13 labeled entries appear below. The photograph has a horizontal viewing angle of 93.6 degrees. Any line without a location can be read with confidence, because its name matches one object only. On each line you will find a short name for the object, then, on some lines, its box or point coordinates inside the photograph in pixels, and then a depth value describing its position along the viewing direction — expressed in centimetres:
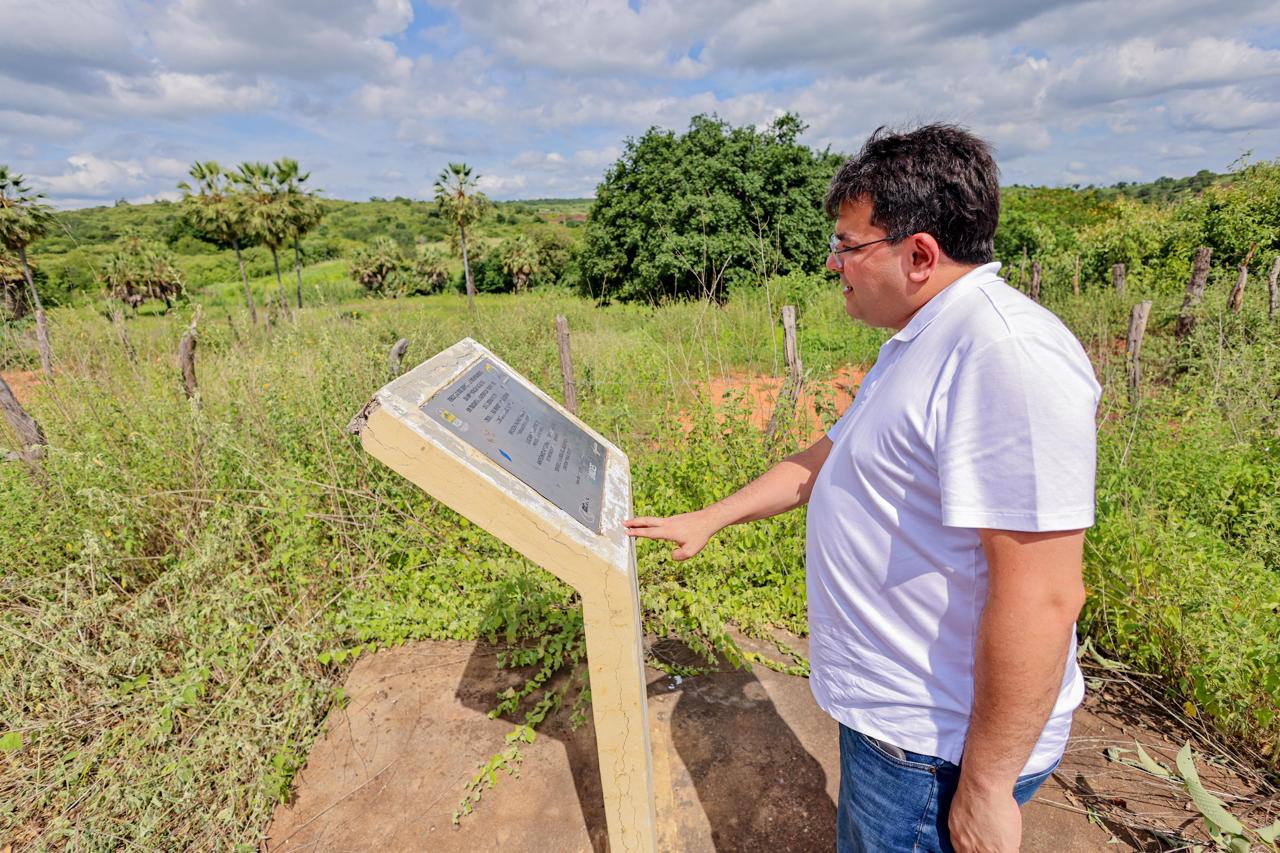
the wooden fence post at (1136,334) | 507
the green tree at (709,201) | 1706
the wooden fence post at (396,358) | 463
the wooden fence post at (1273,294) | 758
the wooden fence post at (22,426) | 340
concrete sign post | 127
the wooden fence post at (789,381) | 378
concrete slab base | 211
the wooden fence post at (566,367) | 508
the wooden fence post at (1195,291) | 786
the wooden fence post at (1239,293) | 763
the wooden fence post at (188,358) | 480
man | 83
